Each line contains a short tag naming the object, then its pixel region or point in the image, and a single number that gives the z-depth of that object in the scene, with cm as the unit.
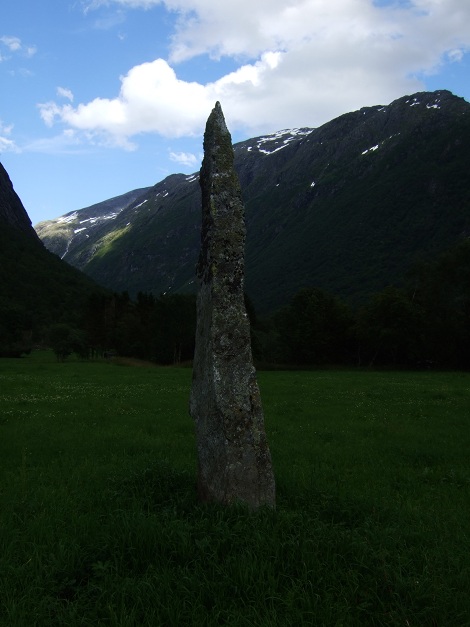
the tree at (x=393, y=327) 6144
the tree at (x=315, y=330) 6806
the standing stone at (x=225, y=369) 725
